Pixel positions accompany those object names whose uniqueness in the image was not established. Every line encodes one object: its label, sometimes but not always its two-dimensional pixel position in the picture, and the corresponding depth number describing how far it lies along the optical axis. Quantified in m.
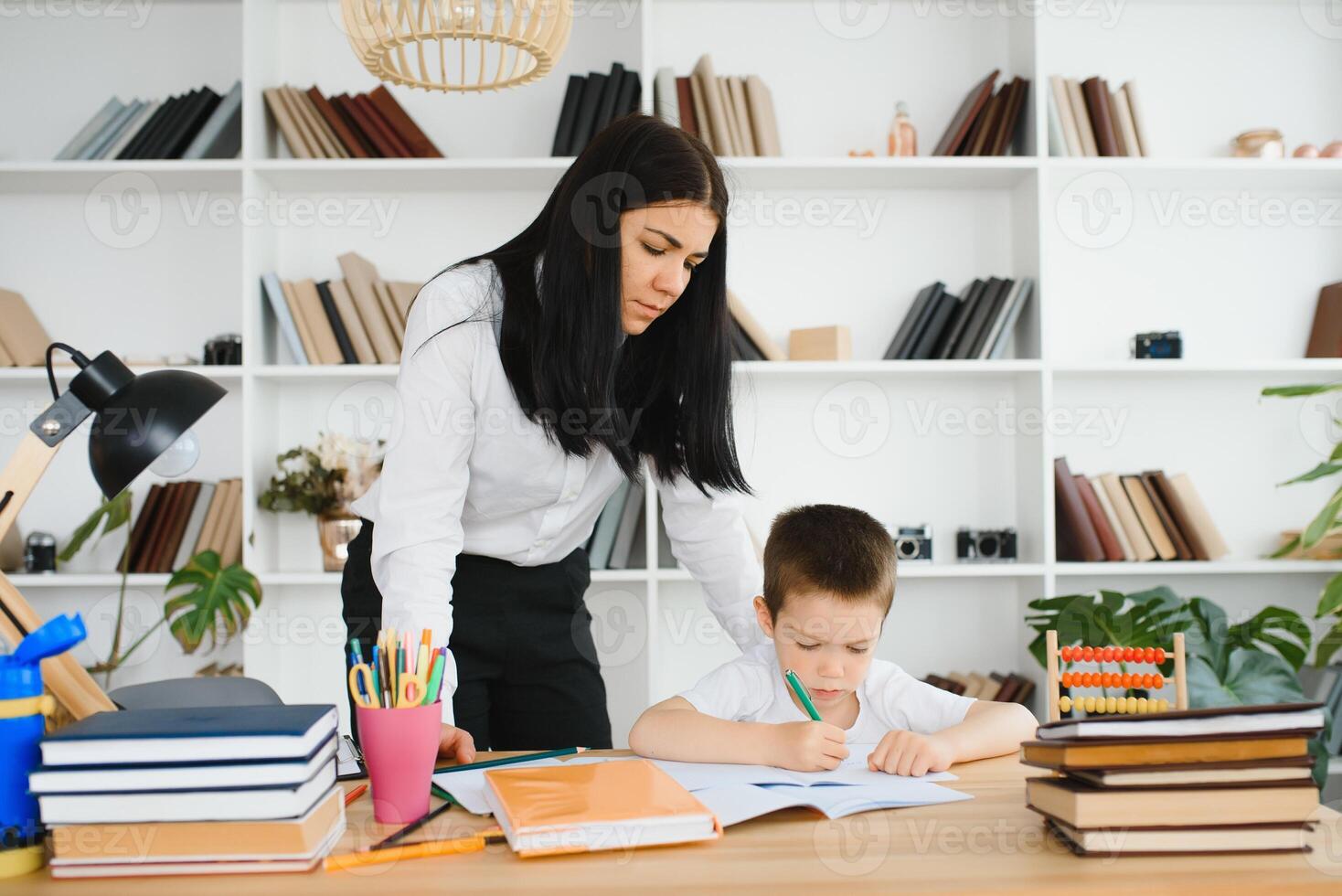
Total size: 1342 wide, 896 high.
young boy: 1.19
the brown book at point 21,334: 2.92
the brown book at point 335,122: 2.91
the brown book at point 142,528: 2.90
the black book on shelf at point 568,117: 2.91
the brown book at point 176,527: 2.90
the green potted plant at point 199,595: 2.56
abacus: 1.29
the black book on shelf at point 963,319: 2.97
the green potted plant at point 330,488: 2.84
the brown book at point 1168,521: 2.96
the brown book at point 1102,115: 2.94
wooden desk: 0.80
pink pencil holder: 0.94
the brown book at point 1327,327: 3.08
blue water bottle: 0.85
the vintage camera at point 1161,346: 3.01
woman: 1.37
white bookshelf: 3.11
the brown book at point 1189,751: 0.88
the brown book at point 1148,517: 2.95
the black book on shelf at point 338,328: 2.92
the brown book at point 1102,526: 2.94
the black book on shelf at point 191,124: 2.92
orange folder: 0.87
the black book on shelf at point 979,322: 2.95
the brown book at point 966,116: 2.94
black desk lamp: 0.93
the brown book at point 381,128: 2.91
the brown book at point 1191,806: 0.86
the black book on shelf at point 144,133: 2.93
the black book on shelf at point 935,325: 2.98
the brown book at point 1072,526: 2.92
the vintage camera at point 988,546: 3.03
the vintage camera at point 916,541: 3.01
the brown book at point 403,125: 2.91
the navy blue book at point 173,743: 0.82
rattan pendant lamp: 1.67
